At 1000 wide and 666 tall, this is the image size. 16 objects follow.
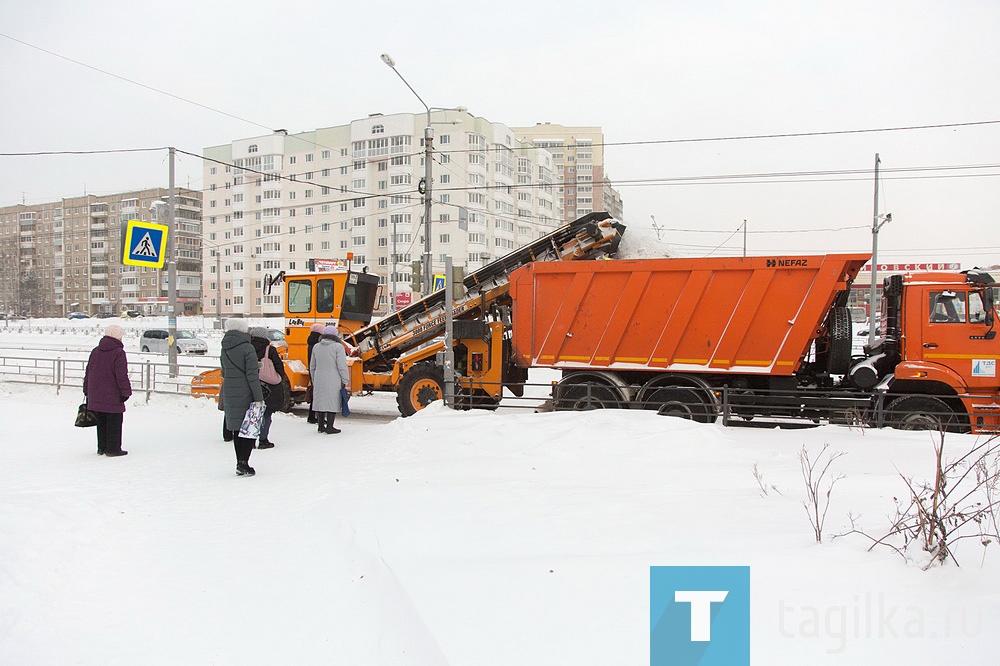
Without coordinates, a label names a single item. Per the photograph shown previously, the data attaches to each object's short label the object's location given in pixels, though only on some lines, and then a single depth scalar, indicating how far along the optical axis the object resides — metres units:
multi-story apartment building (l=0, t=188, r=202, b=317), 91.19
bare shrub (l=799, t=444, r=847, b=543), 3.84
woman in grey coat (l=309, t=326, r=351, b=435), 9.86
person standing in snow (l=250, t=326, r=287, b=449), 8.75
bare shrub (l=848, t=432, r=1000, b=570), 3.37
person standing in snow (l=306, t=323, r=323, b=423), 10.46
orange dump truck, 8.91
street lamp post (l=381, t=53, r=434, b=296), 15.44
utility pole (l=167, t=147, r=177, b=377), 17.31
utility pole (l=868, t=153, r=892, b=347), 20.24
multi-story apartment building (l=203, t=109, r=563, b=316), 64.12
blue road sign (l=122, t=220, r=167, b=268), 16.45
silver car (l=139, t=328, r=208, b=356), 31.42
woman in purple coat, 7.95
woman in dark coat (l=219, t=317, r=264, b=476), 7.06
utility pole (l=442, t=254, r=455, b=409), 10.80
